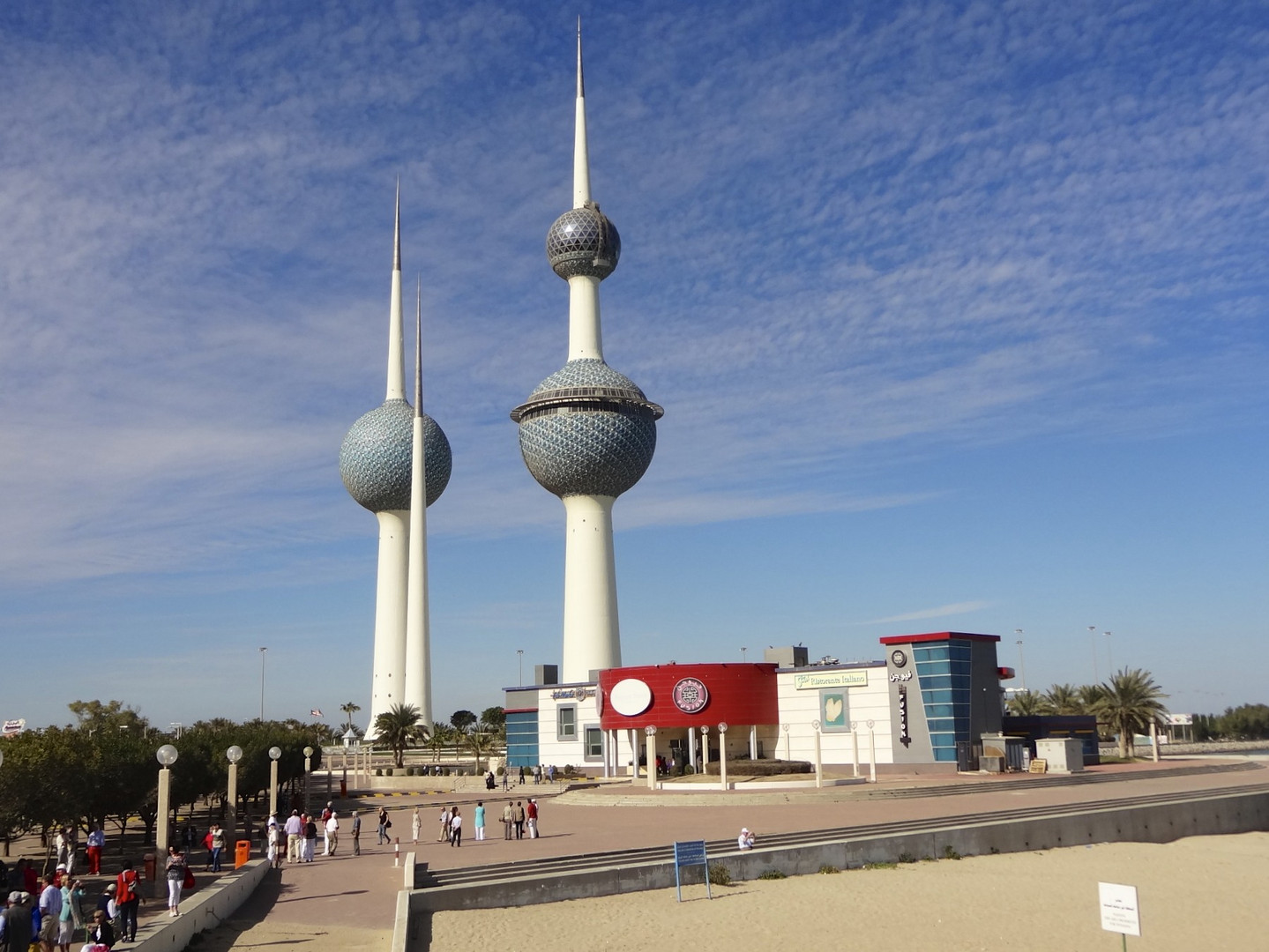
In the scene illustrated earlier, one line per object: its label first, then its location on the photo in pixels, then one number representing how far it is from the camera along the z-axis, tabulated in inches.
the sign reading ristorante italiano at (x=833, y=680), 2409.0
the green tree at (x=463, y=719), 4811.0
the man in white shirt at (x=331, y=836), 1365.7
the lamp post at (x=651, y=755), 2064.5
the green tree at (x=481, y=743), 3152.1
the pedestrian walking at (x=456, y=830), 1306.6
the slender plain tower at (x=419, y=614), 4227.4
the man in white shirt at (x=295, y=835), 1316.4
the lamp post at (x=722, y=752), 1983.3
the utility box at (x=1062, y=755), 2258.9
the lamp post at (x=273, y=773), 1562.5
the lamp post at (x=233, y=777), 1268.5
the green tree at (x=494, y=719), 4281.5
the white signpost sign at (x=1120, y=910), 634.8
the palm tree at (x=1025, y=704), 3356.3
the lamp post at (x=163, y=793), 1016.9
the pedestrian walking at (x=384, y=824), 1417.1
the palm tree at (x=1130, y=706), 2827.3
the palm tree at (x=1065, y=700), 3430.1
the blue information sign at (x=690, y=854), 1045.7
